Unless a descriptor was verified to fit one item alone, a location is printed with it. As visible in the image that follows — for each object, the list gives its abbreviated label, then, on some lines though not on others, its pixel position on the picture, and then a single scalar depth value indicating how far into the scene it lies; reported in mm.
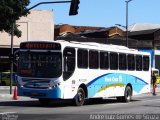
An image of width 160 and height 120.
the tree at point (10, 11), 41344
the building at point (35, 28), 63656
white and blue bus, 21906
